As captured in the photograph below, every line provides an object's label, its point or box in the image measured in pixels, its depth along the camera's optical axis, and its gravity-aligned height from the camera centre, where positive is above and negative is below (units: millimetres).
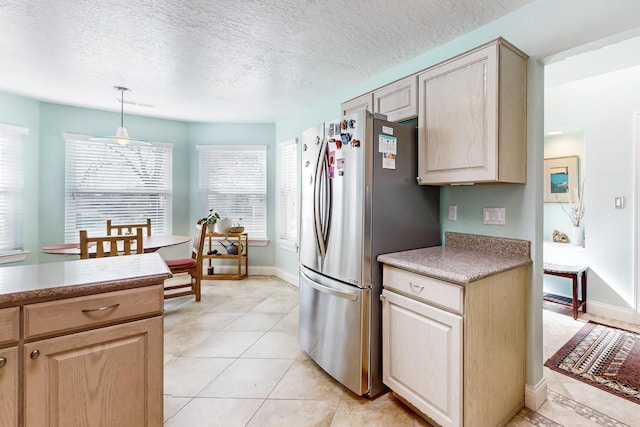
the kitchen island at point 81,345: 1076 -542
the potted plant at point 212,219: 4479 -121
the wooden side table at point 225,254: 4473 -675
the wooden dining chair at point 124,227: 3674 -208
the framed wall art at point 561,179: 3701 +441
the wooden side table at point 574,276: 2961 -644
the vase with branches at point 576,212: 3580 +18
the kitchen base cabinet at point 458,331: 1429 -641
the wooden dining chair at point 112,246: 2725 -343
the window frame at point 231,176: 4816 +580
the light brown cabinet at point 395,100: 2078 +879
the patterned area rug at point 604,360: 1963 -1126
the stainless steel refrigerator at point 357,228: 1836 -106
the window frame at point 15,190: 3459 +235
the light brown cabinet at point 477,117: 1615 +571
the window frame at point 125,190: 4027 +307
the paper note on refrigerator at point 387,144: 1866 +446
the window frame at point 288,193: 4352 +294
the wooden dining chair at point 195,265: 3493 -652
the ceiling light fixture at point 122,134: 3199 +839
